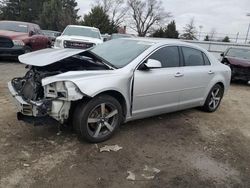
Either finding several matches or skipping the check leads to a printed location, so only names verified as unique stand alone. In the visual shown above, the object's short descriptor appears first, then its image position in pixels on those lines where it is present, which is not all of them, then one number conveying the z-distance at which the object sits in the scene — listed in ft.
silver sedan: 9.06
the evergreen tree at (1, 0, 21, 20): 135.84
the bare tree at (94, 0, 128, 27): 133.47
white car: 27.62
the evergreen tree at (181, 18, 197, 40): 117.35
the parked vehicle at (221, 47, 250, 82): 26.05
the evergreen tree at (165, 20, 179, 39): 112.65
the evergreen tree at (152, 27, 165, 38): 113.16
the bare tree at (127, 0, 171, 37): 138.95
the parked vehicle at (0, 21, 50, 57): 25.78
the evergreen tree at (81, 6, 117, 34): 99.87
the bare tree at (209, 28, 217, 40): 93.10
